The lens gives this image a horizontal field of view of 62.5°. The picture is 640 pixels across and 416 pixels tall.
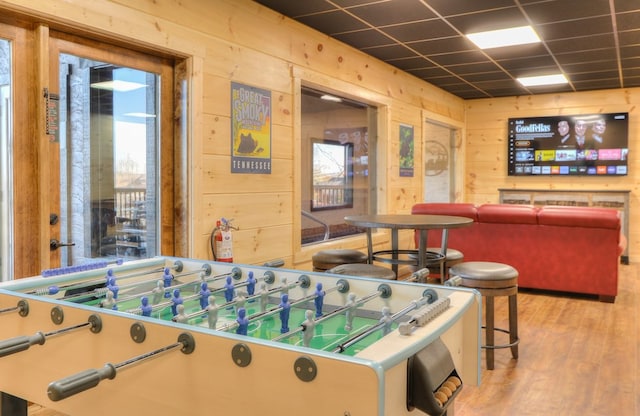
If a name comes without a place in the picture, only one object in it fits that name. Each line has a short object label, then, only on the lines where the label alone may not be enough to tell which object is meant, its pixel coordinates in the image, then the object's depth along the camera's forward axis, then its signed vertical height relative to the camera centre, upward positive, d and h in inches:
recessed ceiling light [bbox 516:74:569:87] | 269.9 +59.4
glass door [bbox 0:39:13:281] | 103.4 +8.0
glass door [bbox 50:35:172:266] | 113.3 +8.2
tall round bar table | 137.9 -8.5
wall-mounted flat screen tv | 297.1 +28.1
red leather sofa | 189.5 -19.0
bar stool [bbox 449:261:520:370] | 126.8 -22.5
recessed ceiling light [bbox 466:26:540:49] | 188.4 +57.8
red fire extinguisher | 139.9 -13.4
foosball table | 43.0 -15.1
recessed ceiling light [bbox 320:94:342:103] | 207.4 +37.9
